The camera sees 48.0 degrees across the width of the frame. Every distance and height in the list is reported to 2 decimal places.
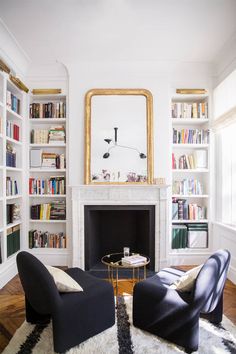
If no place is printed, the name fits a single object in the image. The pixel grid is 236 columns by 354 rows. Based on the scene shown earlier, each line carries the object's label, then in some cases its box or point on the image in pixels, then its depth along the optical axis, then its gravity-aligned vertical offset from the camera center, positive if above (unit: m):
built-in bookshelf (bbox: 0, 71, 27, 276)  3.28 +0.11
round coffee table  2.80 -0.94
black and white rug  1.93 -1.26
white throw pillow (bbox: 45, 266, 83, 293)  2.02 -0.81
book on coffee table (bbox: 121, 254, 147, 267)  2.82 -0.90
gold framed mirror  3.85 +0.60
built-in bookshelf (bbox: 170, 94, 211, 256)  3.95 -0.11
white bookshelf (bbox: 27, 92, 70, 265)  3.96 +0.02
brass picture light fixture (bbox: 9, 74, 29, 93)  3.45 +1.27
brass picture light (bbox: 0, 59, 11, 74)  3.13 +1.33
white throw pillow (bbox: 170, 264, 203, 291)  2.04 -0.81
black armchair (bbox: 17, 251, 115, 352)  1.88 -0.96
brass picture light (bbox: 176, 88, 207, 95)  3.93 +1.27
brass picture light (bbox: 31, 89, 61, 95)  3.93 +1.27
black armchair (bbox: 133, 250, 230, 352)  1.92 -0.97
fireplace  3.74 -0.44
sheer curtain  3.54 +0.04
